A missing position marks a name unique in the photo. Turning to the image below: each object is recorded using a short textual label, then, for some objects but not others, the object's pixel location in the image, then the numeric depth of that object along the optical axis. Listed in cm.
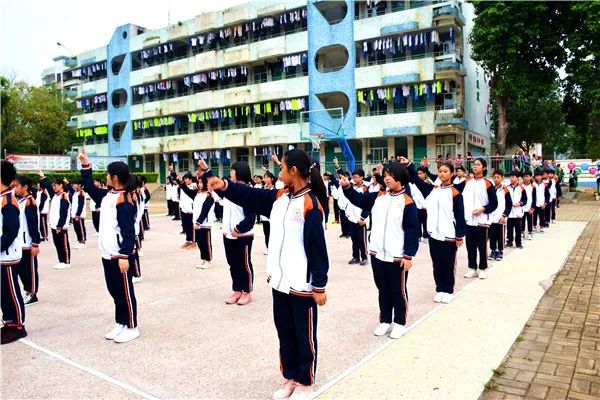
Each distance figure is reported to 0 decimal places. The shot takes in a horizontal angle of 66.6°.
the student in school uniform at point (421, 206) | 940
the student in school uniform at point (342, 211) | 992
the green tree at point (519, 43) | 2423
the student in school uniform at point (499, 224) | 915
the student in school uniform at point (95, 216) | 1320
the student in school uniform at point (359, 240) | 896
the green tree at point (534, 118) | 3628
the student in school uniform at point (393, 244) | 479
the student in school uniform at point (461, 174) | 871
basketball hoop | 2664
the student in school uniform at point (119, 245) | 477
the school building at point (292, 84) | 2700
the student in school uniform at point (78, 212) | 1159
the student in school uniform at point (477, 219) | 756
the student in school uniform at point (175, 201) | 1849
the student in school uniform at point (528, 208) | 1189
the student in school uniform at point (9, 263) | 485
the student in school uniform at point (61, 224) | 904
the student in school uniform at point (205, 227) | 867
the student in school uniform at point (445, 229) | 600
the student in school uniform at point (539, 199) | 1292
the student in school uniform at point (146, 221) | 1460
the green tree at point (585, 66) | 2247
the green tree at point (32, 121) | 4162
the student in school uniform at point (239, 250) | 626
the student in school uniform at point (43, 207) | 1219
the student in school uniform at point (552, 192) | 1502
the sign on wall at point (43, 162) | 2895
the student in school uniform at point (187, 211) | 1083
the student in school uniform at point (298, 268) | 345
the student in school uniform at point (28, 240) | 616
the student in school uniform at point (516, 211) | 1048
